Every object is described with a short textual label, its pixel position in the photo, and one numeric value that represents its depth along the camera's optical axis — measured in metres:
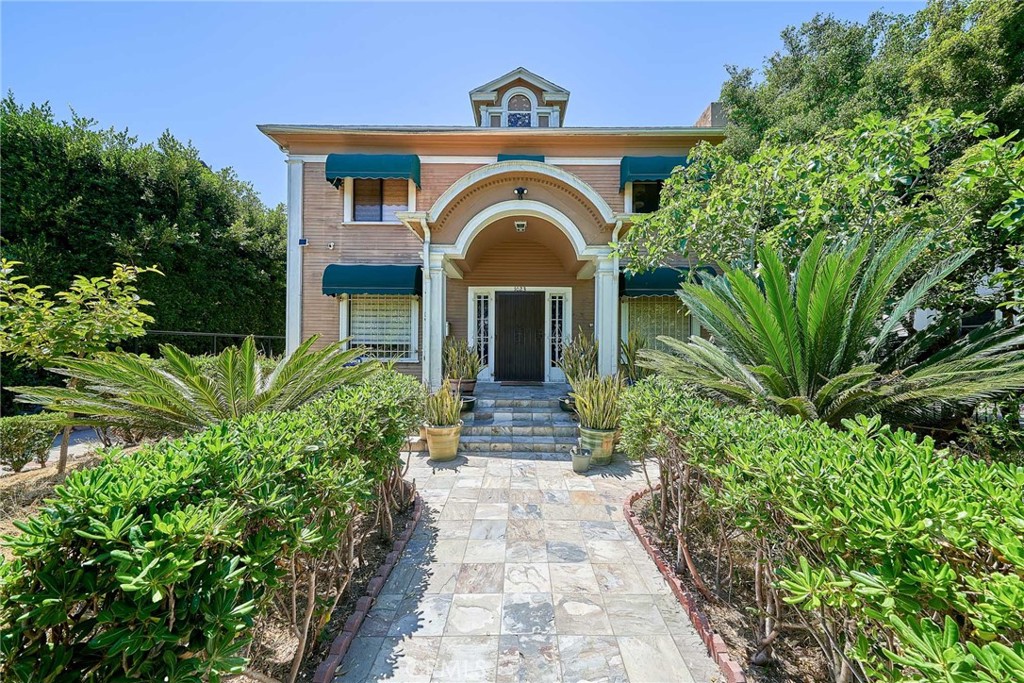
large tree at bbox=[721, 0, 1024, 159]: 7.35
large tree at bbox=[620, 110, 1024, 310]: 4.53
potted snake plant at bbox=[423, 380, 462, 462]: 7.02
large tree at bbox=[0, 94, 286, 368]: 9.48
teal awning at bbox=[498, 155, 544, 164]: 11.15
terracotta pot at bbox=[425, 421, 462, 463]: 7.00
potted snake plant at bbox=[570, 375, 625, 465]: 6.77
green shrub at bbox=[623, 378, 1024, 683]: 1.28
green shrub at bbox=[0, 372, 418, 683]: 1.37
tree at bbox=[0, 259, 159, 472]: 5.24
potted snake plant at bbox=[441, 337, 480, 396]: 8.72
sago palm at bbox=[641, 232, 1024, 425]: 3.77
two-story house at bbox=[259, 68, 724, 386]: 10.43
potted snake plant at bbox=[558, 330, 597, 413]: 8.46
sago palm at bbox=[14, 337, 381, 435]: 3.95
